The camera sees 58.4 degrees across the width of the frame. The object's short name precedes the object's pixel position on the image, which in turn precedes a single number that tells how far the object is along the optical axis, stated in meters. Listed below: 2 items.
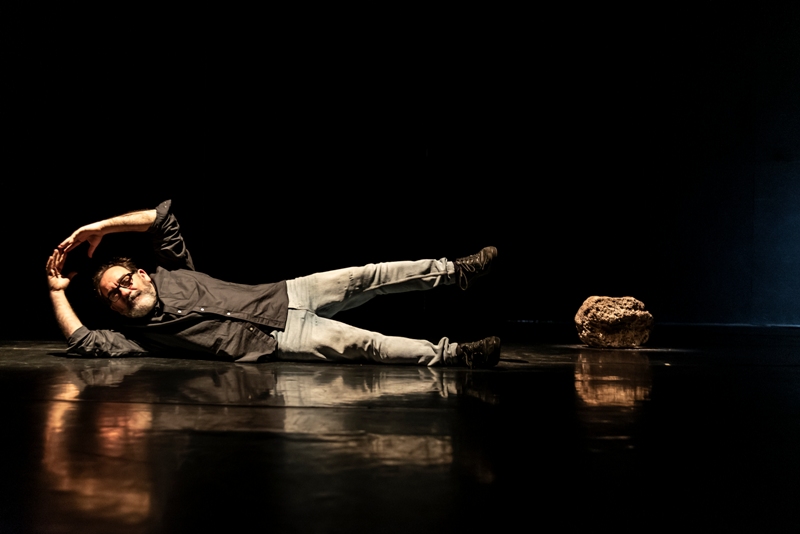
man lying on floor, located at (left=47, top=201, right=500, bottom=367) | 2.98
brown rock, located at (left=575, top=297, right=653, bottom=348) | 3.88
